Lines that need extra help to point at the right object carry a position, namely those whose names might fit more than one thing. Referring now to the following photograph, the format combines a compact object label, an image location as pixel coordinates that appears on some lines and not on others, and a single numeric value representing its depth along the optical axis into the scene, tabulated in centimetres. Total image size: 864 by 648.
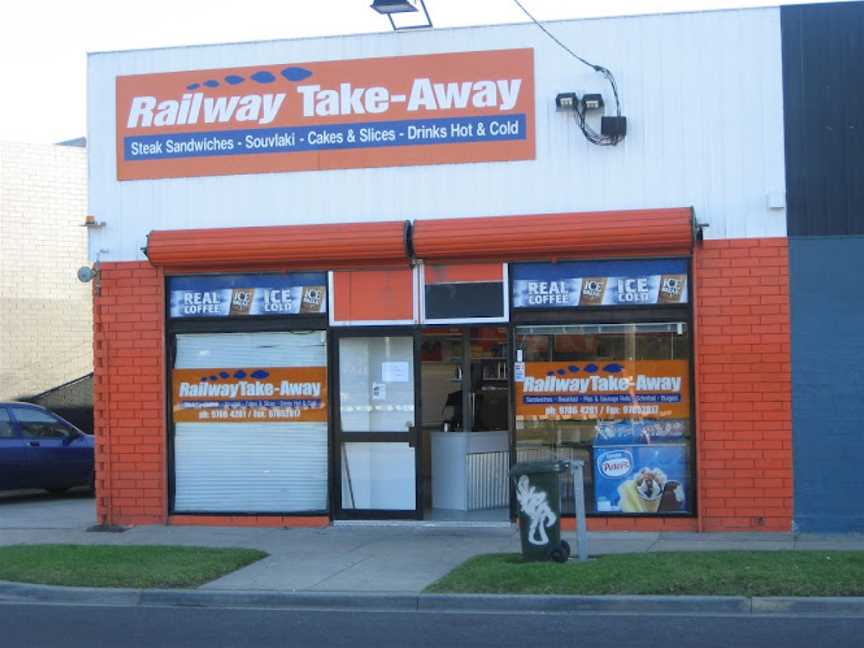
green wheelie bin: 1141
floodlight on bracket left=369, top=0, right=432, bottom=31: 1405
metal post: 1159
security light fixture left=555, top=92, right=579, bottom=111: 1393
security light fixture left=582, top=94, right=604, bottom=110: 1381
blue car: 1847
